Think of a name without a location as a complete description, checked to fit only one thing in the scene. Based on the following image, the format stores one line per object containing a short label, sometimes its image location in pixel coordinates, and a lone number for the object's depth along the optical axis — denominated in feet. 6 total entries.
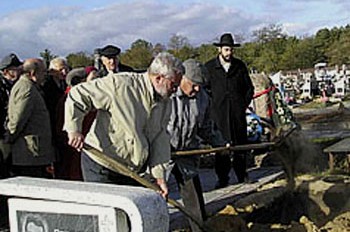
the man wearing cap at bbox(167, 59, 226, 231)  21.44
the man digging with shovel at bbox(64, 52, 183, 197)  15.26
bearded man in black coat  31.71
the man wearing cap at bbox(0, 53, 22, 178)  23.50
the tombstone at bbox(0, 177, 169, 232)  8.09
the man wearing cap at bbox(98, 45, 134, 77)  24.06
